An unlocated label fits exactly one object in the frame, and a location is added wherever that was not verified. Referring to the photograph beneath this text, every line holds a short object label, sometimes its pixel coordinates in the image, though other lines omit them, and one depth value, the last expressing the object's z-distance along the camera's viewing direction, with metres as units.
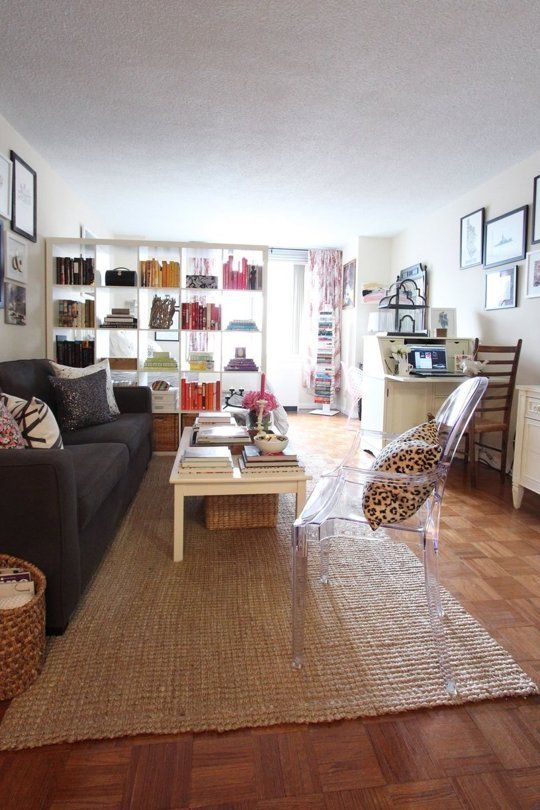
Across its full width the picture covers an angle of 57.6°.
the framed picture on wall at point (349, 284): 6.61
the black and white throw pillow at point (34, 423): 1.92
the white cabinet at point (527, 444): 2.85
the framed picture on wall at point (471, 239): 4.29
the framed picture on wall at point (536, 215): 3.54
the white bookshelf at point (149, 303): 4.12
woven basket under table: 2.55
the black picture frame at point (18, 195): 3.37
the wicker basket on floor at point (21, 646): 1.31
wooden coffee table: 2.15
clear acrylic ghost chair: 1.48
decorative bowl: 2.31
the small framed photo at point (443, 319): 4.67
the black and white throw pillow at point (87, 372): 3.28
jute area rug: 1.30
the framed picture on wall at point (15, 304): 3.38
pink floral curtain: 7.09
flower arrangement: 2.86
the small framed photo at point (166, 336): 4.32
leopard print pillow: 1.60
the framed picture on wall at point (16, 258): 3.35
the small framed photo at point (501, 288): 3.85
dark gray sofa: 1.50
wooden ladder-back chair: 3.55
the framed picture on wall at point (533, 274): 3.57
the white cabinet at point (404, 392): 4.08
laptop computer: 4.19
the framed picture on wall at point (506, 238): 3.71
